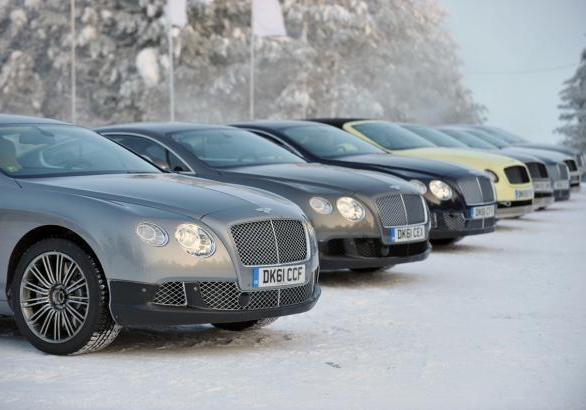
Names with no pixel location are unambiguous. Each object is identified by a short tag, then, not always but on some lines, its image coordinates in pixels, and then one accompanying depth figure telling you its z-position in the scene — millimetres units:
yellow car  16156
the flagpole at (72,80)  43656
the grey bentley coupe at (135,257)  7016
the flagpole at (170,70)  42797
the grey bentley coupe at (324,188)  10477
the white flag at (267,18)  40219
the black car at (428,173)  13188
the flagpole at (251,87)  44200
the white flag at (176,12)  40156
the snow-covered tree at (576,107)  51438
